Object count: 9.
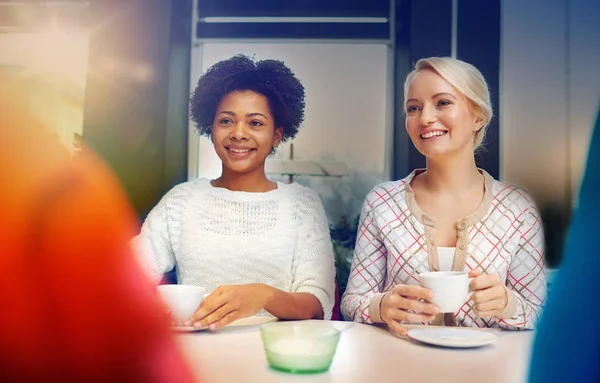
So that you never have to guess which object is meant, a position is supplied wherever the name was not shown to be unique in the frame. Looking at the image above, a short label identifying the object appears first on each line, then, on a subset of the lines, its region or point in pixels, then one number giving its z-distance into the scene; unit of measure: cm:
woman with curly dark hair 122
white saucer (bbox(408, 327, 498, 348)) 75
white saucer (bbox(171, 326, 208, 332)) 80
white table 63
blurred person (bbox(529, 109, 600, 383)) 30
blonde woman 107
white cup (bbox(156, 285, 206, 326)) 77
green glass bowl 63
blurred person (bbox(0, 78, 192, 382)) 34
